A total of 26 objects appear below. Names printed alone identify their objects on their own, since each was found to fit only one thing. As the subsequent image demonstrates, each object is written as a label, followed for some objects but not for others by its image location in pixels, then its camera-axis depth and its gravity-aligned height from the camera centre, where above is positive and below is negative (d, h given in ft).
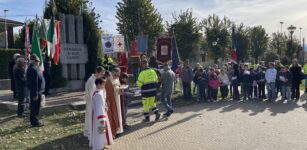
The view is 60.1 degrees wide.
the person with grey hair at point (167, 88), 29.75 -2.76
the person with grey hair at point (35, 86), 24.88 -1.94
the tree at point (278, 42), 135.26 +9.99
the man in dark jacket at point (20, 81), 29.09 -1.61
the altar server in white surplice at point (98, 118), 18.26 -3.71
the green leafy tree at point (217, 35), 106.26 +11.16
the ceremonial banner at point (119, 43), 47.10 +3.81
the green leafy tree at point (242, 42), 121.81 +8.99
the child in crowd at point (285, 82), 39.47 -3.11
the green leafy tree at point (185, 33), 97.99 +11.13
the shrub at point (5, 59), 58.66 +1.75
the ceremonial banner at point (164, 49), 45.04 +2.49
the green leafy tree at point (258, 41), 134.30 +10.55
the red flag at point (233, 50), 49.67 +2.31
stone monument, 43.92 +2.27
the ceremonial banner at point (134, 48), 56.70 +3.47
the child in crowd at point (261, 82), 40.87 -3.15
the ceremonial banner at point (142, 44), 55.44 +4.20
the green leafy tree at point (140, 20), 90.36 +15.04
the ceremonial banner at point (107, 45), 43.57 +3.25
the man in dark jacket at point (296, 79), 40.31 -2.77
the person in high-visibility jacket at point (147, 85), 27.35 -2.17
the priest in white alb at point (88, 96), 20.98 -2.46
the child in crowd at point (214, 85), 40.17 -3.39
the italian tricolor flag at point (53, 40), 35.79 +3.50
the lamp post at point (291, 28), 76.56 +9.50
